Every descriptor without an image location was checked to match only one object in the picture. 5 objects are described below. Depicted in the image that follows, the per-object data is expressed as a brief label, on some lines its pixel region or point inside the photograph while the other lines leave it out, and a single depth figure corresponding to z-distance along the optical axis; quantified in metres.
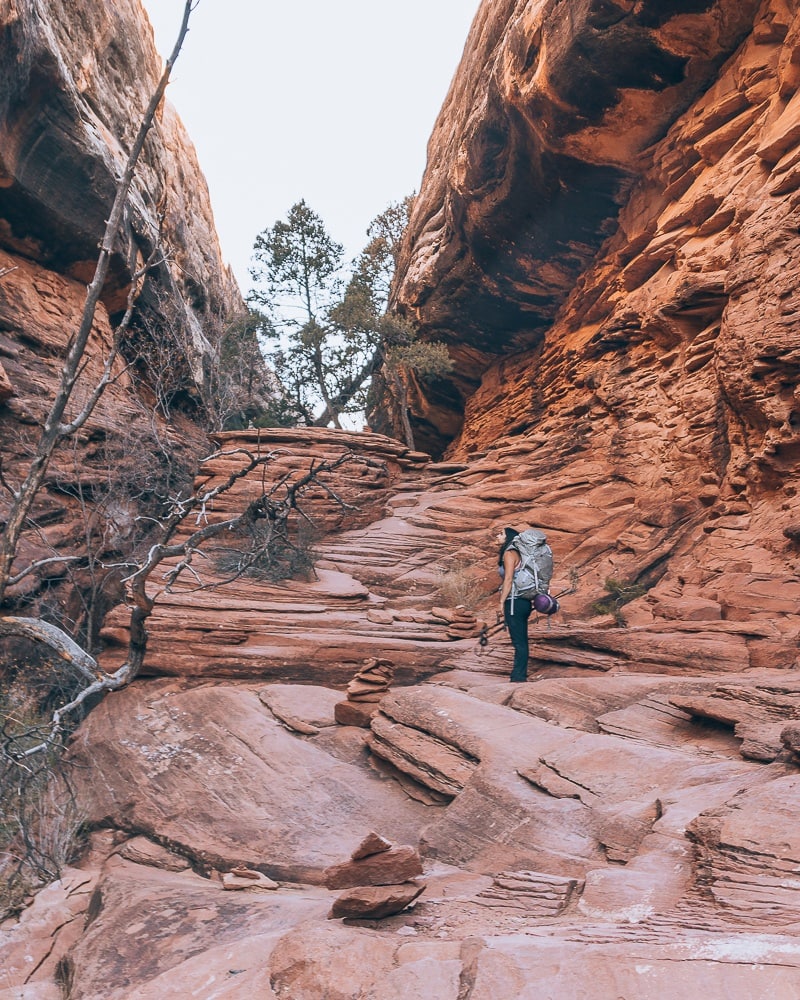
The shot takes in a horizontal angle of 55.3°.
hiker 8.87
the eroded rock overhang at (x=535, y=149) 13.08
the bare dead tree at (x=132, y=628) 6.77
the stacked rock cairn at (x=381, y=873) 4.16
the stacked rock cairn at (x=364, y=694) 8.05
